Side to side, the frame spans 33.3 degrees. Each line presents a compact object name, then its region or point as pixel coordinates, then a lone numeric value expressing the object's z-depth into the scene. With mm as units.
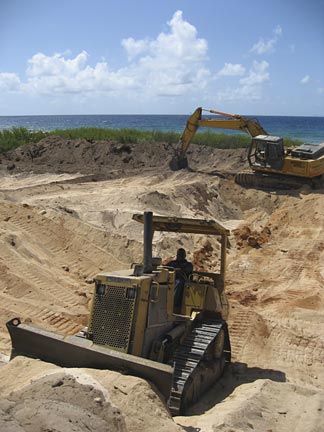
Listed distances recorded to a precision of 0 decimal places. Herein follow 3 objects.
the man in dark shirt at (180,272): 8055
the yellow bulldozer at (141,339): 6207
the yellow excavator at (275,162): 19969
